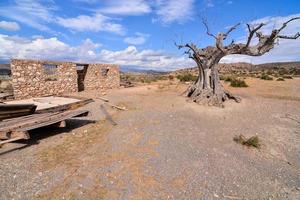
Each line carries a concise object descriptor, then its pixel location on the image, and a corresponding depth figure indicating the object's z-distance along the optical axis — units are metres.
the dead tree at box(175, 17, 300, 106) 10.26
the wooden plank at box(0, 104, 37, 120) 5.86
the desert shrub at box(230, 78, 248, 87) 18.93
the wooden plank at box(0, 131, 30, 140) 5.19
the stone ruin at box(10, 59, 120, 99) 12.14
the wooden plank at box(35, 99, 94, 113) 7.91
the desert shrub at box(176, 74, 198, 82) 25.45
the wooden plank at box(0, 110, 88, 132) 5.32
